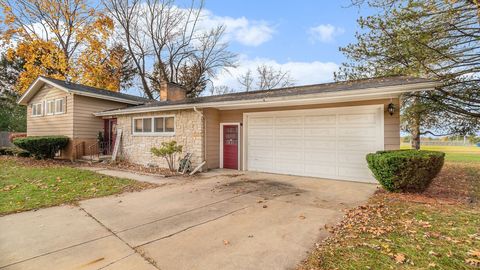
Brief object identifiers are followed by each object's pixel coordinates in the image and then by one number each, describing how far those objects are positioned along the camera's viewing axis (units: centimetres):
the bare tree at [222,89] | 2890
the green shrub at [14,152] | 1429
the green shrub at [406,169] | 528
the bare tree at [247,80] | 2838
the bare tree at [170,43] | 2064
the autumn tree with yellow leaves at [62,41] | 1930
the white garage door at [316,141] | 741
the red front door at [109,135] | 1371
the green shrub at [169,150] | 923
